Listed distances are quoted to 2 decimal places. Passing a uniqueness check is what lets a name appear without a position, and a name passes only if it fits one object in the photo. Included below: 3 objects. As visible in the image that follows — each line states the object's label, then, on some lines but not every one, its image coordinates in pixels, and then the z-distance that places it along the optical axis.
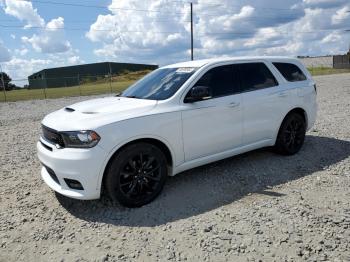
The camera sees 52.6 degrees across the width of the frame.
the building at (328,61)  59.75
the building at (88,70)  79.69
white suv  4.12
